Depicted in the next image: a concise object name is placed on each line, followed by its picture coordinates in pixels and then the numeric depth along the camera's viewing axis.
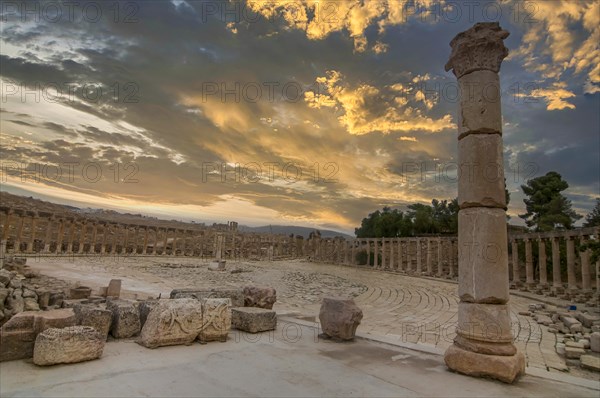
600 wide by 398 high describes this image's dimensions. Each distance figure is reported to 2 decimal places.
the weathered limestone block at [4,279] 7.91
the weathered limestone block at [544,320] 12.74
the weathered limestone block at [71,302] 8.05
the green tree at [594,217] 30.29
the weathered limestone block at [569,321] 11.95
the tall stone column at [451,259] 27.47
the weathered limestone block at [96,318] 5.94
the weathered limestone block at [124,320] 6.27
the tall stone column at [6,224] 26.44
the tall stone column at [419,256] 29.34
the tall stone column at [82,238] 29.89
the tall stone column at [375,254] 33.72
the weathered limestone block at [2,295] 6.63
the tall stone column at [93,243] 31.33
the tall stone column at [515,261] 23.69
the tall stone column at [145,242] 35.34
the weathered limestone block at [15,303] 6.89
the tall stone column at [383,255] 32.88
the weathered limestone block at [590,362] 7.92
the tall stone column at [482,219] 5.53
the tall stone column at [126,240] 34.16
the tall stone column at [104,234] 31.67
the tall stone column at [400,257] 31.20
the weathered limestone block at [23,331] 4.80
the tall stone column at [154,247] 35.50
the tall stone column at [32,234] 26.69
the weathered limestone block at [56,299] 8.88
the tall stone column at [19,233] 26.03
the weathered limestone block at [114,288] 11.12
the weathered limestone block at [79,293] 10.46
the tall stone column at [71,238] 29.15
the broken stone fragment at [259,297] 8.88
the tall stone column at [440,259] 27.73
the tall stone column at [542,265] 21.38
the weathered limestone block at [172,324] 5.92
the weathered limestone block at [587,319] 12.55
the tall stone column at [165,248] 36.69
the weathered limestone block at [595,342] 9.38
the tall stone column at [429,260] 28.50
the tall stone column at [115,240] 32.78
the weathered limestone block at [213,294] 7.71
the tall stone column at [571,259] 19.84
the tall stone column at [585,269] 19.18
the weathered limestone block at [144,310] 6.81
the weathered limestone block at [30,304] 7.51
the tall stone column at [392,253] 32.06
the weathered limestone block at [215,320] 6.45
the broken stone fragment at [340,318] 6.93
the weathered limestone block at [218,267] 24.44
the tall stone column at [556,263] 20.53
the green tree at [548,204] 26.78
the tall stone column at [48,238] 27.95
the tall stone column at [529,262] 22.55
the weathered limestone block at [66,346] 4.73
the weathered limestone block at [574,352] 8.62
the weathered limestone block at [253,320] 7.36
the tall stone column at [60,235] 28.88
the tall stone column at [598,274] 18.24
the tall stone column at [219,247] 37.47
